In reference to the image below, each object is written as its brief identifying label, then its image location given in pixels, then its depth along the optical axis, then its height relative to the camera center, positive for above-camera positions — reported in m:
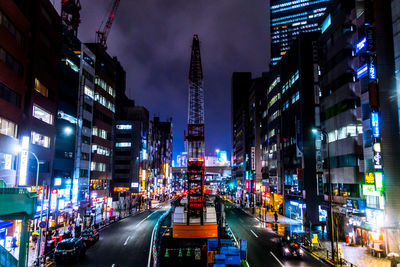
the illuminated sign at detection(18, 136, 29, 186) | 36.00 +1.33
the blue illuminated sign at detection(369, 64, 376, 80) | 35.87 +11.34
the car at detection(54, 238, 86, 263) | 28.70 -6.83
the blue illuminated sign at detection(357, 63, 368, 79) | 36.53 +11.98
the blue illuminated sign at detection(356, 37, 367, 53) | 36.72 +14.99
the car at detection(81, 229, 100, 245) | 36.70 -7.16
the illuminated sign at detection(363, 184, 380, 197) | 34.21 -1.62
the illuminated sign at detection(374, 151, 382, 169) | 34.18 +1.64
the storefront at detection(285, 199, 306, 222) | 57.84 -6.59
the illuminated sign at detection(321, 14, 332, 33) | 51.30 +24.55
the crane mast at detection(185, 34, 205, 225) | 47.50 +6.05
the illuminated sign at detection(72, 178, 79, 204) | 61.56 -3.09
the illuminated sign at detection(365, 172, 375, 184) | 34.78 -0.26
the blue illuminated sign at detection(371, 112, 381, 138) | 34.56 +5.37
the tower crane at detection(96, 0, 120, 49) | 131.38 +57.08
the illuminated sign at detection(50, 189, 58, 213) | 46.91 -4.04
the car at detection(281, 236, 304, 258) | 31.08 -7.09
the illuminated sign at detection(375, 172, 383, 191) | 33.66 -0.55
